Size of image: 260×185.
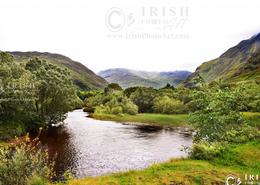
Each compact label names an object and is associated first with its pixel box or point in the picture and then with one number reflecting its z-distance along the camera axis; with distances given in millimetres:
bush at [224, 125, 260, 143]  29125
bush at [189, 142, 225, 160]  23745
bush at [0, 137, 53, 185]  16528
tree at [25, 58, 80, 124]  58844
